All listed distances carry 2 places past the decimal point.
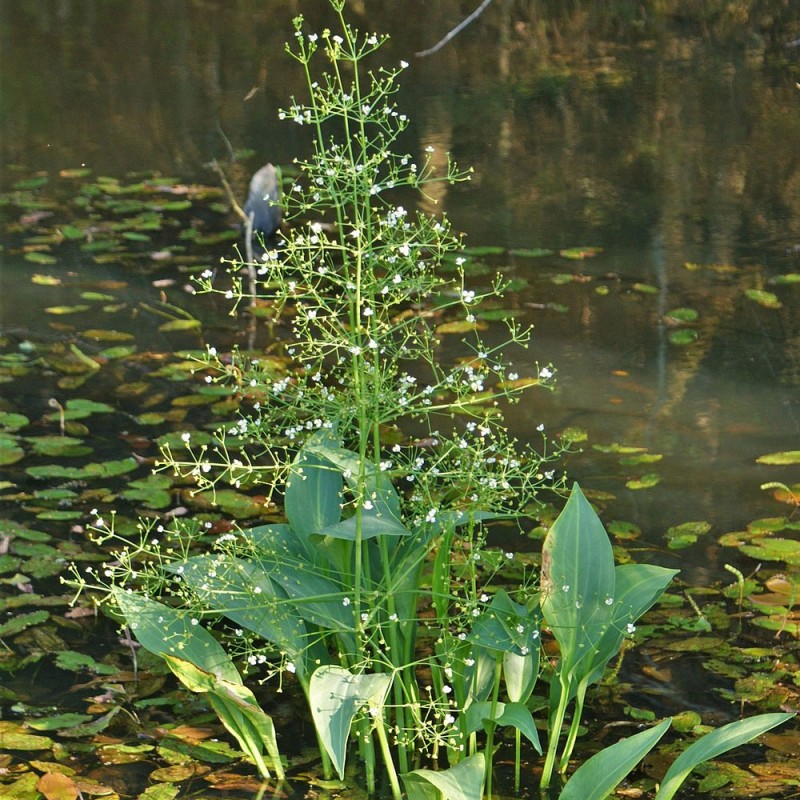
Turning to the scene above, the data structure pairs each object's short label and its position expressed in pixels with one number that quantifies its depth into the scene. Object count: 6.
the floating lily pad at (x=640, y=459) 7.37
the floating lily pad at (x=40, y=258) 11.04
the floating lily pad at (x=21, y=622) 5.68
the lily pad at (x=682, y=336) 9.18
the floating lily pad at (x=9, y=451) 7.40
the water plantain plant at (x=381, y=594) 4.13
